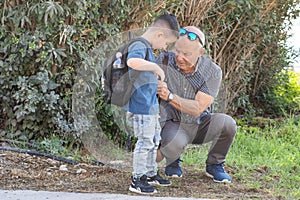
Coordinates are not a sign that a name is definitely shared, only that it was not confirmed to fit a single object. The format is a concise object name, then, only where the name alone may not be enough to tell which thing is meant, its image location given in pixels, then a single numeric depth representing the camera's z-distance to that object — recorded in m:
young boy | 7.09
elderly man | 8.52
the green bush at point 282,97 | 16.04
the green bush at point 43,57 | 9.69
